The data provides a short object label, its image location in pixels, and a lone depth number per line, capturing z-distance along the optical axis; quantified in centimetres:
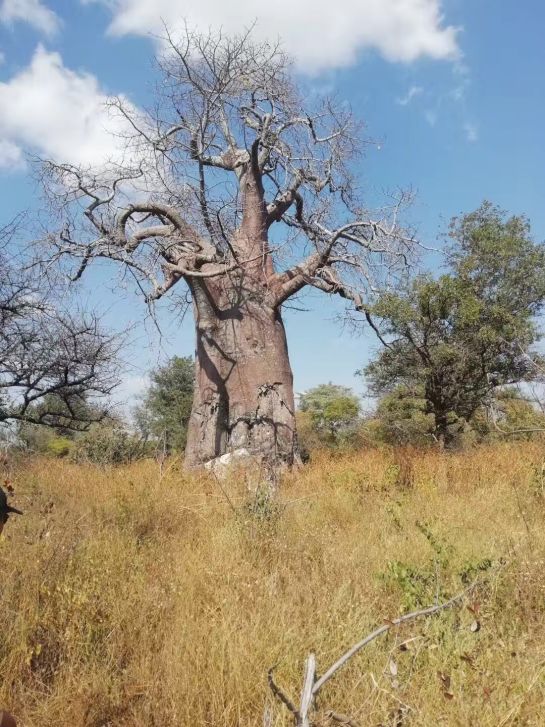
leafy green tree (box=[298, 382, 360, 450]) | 1672
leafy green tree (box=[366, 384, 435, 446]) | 1123
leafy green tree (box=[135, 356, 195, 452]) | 1897
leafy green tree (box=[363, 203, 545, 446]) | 1036
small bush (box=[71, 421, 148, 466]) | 882
